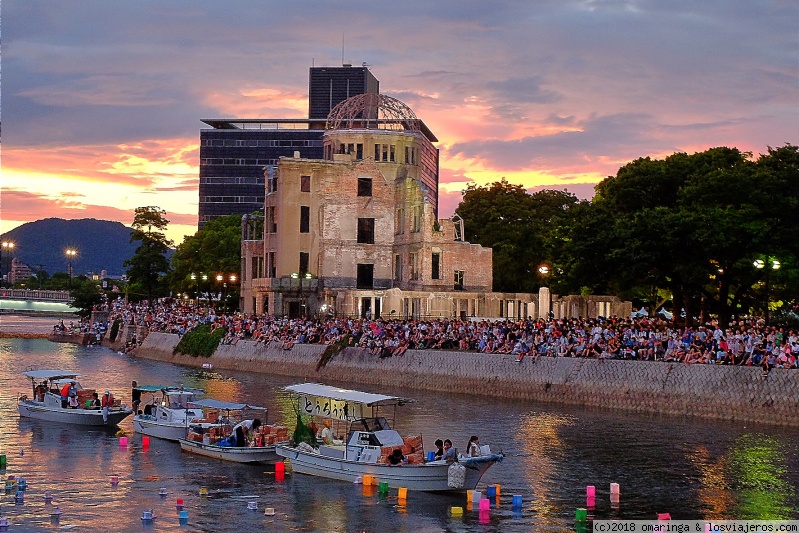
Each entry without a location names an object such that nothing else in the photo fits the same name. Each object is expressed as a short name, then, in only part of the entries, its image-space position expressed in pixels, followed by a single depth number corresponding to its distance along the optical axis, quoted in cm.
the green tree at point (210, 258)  13662
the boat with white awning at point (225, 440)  3975
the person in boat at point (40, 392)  5286
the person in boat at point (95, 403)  5020
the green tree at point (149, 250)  14350
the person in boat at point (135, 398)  5081
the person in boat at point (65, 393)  5103
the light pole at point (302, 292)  9800
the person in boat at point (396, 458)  3516
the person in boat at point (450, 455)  3419
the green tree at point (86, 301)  14712
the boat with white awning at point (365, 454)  3403
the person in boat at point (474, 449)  3416
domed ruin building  9456
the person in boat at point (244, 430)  4044
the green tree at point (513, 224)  10856
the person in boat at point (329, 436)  3797
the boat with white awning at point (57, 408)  4912
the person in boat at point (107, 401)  4981
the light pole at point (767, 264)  5466
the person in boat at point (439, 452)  3475
